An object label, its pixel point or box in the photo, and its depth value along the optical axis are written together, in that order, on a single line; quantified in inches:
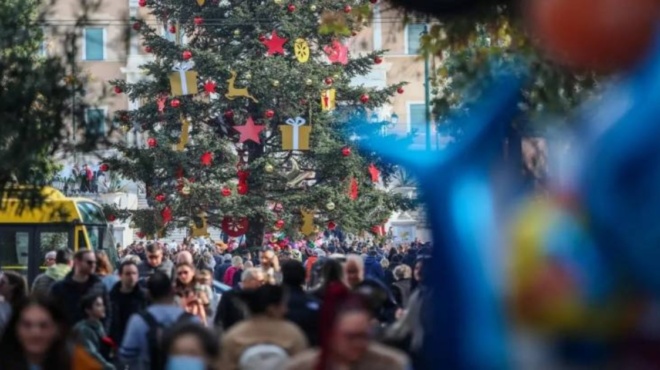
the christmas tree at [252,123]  2059.4
